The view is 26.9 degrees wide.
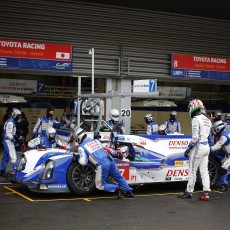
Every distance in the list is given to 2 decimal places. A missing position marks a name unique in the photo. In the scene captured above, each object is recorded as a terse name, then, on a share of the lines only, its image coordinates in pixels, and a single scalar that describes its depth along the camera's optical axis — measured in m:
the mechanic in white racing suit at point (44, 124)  13.46
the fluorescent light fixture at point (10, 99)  20.20
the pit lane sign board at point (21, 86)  20.17
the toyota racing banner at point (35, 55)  15.31
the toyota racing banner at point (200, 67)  18.03
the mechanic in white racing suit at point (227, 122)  12.06
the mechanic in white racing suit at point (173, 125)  16.48
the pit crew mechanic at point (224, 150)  10.52
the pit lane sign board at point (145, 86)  12.34
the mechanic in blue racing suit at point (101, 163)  9.08
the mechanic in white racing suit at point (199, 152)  9.38
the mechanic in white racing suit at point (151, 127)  14.68
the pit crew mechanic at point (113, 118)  13.20
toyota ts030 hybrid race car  9.05
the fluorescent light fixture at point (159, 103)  22.85
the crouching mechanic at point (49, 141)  12.39
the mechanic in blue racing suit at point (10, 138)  12.02
